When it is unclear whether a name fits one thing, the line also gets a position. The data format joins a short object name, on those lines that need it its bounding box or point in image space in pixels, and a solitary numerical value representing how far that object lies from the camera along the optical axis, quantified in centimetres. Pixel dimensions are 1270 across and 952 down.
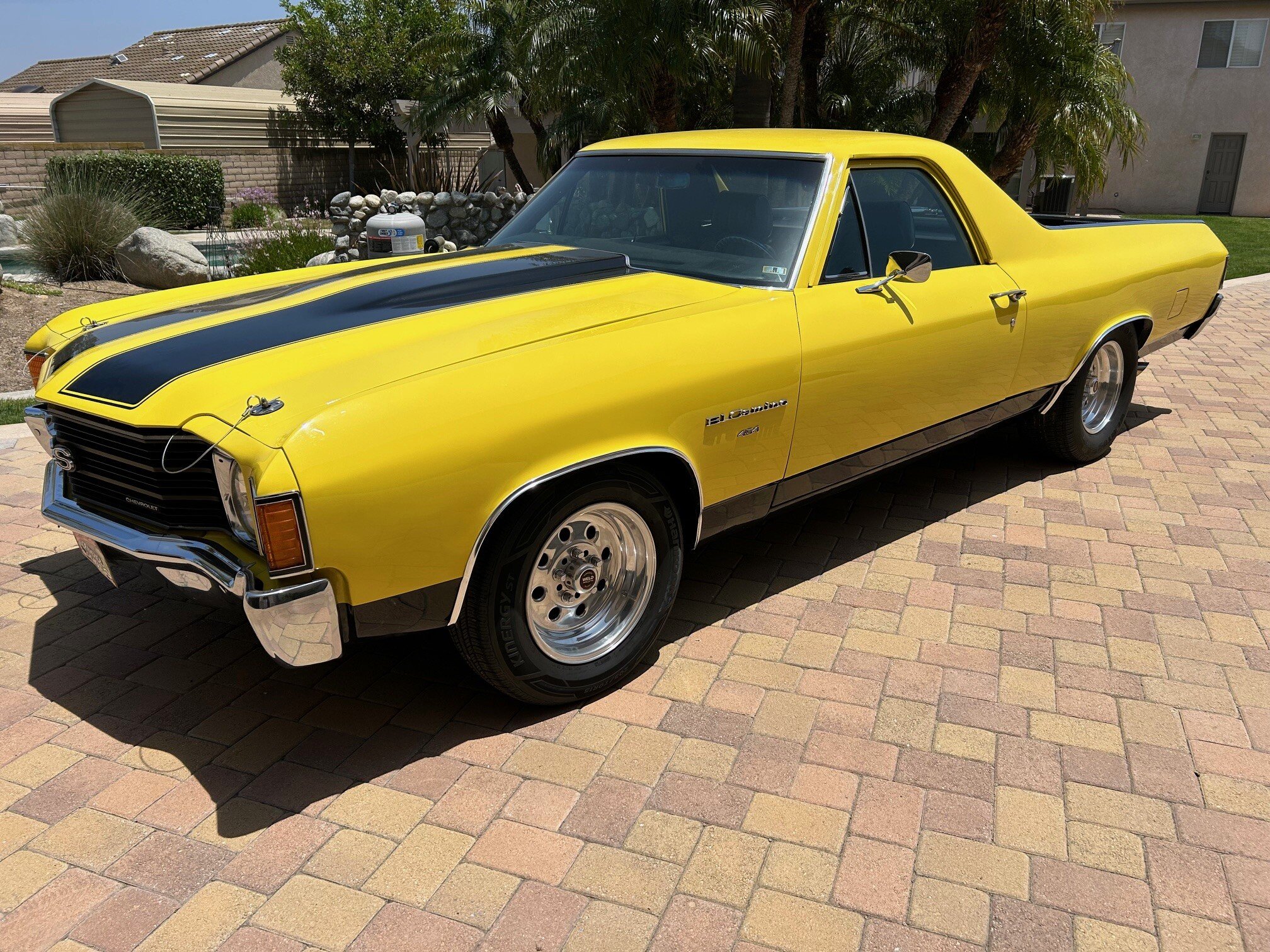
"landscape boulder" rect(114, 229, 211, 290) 1121
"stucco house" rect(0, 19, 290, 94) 3416
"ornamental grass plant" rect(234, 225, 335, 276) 1119
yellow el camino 260
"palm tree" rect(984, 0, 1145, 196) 1212
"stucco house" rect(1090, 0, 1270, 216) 2453
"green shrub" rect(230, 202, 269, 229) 2059
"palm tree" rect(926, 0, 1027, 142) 1154
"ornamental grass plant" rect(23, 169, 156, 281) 1139
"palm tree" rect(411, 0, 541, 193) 2070
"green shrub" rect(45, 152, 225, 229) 2119
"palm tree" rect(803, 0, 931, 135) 1417
